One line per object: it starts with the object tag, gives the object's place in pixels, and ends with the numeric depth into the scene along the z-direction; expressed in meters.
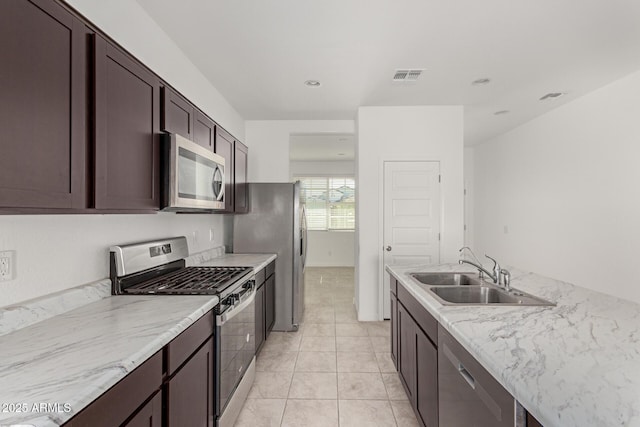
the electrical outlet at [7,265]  1.21
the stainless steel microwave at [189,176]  1.75
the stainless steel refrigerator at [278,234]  3.65
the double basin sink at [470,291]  1.68
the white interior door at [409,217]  4.04
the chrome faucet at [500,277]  1.90
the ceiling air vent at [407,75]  2.98
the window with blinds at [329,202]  7.86
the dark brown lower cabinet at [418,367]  1.64
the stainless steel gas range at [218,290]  1.79
